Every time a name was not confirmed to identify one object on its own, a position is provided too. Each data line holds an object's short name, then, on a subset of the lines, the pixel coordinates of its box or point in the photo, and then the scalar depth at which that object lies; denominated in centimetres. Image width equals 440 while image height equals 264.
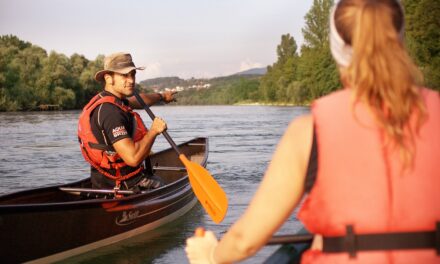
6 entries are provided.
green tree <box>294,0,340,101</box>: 6688
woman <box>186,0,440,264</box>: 131
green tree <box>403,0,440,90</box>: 3700
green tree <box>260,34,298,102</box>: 8531
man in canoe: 524
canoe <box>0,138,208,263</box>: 457
